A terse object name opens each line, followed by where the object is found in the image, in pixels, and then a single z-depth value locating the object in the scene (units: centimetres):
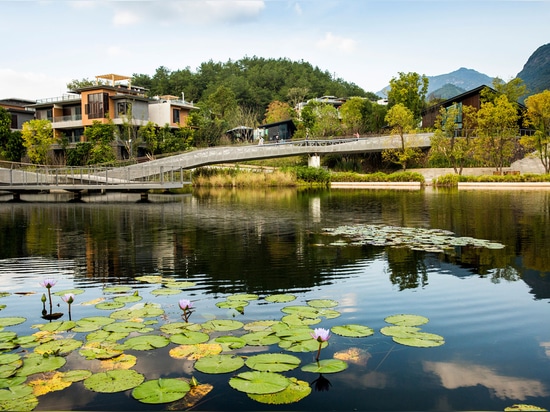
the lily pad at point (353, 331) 461
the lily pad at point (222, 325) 477
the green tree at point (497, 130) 3591
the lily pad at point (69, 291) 633
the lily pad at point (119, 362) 390
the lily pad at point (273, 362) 377
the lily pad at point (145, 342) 426
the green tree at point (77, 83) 6618
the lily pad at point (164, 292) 632
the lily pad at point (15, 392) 334
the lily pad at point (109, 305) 560
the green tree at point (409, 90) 4994
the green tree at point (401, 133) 4031
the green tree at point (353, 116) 5461
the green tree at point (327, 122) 5292
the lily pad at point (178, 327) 472
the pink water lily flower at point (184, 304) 463
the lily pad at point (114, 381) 350
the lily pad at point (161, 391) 333
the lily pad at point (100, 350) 407
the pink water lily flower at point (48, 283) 515
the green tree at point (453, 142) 3766
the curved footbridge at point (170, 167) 2819
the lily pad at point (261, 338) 437
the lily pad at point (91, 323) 479
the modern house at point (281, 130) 5678
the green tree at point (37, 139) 4397
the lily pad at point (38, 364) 376
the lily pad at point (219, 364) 381
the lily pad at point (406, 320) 496
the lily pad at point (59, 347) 420
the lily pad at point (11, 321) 503
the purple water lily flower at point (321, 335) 363
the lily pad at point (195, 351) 411
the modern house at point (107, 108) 4453
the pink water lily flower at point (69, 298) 490
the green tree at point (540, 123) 3509
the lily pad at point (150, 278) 708
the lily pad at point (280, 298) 588
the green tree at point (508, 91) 4137
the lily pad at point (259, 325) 475
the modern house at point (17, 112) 5156
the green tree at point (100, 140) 4078
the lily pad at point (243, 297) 596
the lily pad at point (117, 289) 648
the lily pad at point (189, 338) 440
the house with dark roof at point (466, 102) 4216
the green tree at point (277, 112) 6781
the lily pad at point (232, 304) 562
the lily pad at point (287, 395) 332
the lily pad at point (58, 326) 484
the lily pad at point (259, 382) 342
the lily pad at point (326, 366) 379
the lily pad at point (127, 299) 590
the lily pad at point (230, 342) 426
